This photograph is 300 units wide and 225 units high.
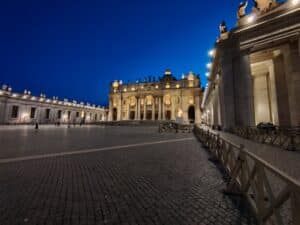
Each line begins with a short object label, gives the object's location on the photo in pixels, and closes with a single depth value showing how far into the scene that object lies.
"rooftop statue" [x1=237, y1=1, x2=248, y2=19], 16.53
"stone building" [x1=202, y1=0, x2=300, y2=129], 13.62
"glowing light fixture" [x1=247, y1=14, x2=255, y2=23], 15.12
